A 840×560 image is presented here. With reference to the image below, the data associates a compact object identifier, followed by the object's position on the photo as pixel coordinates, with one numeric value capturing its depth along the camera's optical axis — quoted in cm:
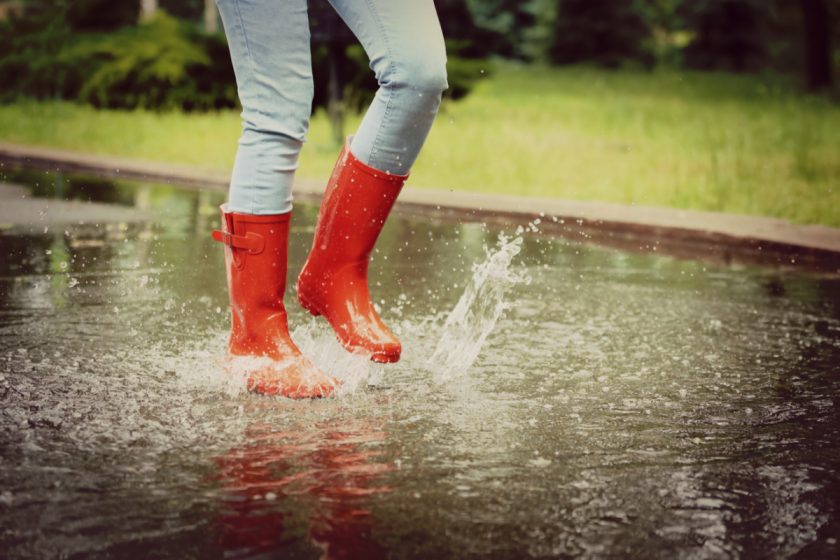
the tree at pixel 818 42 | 2677
